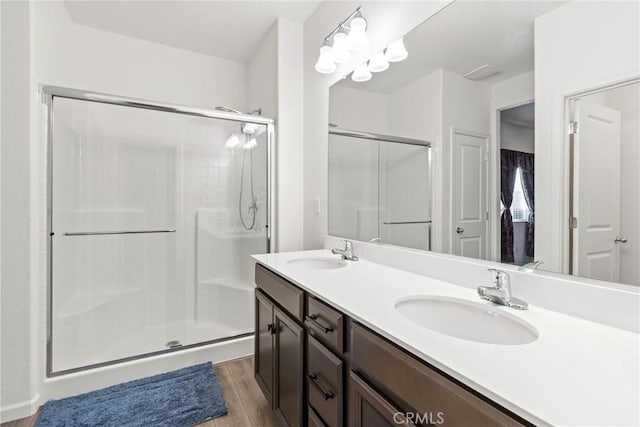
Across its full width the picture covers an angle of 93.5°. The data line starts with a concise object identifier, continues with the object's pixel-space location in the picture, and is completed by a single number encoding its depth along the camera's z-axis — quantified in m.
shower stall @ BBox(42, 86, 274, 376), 1.99
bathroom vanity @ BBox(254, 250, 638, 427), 0.50
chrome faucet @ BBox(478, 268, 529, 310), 0.90
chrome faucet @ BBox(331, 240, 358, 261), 1.74
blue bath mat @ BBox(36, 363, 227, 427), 1.53
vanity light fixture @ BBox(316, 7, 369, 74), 1.68
